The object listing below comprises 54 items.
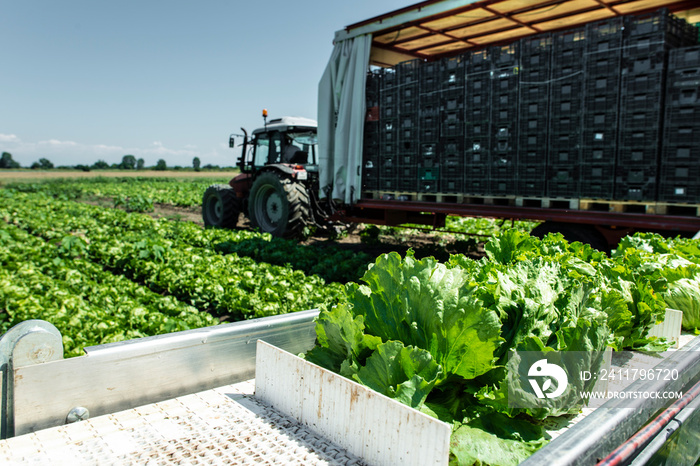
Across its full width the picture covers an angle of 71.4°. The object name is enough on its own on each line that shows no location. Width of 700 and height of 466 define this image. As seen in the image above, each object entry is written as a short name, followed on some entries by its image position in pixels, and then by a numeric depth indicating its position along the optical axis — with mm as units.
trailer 5730
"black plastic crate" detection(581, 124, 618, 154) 6023
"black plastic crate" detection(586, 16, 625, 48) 5953
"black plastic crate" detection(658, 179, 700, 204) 5523
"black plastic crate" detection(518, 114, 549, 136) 6634
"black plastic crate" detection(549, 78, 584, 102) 6320
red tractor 10999
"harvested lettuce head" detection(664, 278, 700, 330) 2789
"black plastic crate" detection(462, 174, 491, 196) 7344
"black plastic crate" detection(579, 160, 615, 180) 6090
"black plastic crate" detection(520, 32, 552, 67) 6586
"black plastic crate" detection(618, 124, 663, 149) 5719
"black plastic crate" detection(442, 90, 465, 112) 7551
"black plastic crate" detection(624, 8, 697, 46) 5655
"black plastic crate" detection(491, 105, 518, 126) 6945
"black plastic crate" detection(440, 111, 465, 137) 7551
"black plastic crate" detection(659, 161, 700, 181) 5488
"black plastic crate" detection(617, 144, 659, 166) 5730
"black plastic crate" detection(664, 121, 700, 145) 5461
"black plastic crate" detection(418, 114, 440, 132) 7887
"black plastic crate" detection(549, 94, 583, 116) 6328
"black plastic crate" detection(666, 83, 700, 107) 5444
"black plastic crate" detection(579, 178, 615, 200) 6129
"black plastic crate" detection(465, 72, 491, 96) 7215
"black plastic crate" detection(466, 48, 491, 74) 7215
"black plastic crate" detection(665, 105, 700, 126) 5460
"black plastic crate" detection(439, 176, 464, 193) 7668
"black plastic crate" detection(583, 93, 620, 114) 6004
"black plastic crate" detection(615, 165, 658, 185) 5789
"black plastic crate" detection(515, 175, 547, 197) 6742
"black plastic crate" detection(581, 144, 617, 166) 6039
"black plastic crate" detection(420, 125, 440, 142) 7891
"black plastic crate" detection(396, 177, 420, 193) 8375
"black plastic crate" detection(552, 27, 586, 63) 6281
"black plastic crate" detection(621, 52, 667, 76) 5656
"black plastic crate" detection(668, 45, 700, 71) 5430
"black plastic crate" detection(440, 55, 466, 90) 7527
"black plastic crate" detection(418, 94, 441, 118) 7887
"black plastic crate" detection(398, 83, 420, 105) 8219
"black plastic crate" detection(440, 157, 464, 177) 7633
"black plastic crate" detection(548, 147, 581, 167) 6371
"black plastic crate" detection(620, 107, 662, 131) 5695
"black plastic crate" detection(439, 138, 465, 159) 7586
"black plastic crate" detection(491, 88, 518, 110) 6945
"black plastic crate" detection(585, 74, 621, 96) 5988
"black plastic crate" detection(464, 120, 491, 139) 7242
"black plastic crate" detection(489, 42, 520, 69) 6902
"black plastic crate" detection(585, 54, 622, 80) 5961
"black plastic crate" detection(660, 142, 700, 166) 5465
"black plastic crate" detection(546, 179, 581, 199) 6430
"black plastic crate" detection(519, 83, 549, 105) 6621
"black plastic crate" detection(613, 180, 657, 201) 5820
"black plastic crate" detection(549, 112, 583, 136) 6336
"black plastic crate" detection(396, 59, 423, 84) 8234
